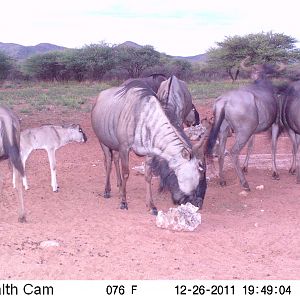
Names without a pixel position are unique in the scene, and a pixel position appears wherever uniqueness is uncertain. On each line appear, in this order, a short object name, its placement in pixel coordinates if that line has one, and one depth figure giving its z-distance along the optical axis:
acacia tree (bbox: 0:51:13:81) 47.62
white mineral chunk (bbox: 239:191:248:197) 9.34
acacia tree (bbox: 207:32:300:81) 43.78
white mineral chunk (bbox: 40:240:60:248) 5.98
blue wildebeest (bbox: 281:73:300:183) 10.30
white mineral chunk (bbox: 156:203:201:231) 6.89
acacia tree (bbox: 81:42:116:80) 46.28
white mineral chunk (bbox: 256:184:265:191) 9.78
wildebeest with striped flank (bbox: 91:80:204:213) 7.26
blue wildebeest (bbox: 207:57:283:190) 9.60
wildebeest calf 9.44
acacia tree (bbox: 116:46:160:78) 47.66
